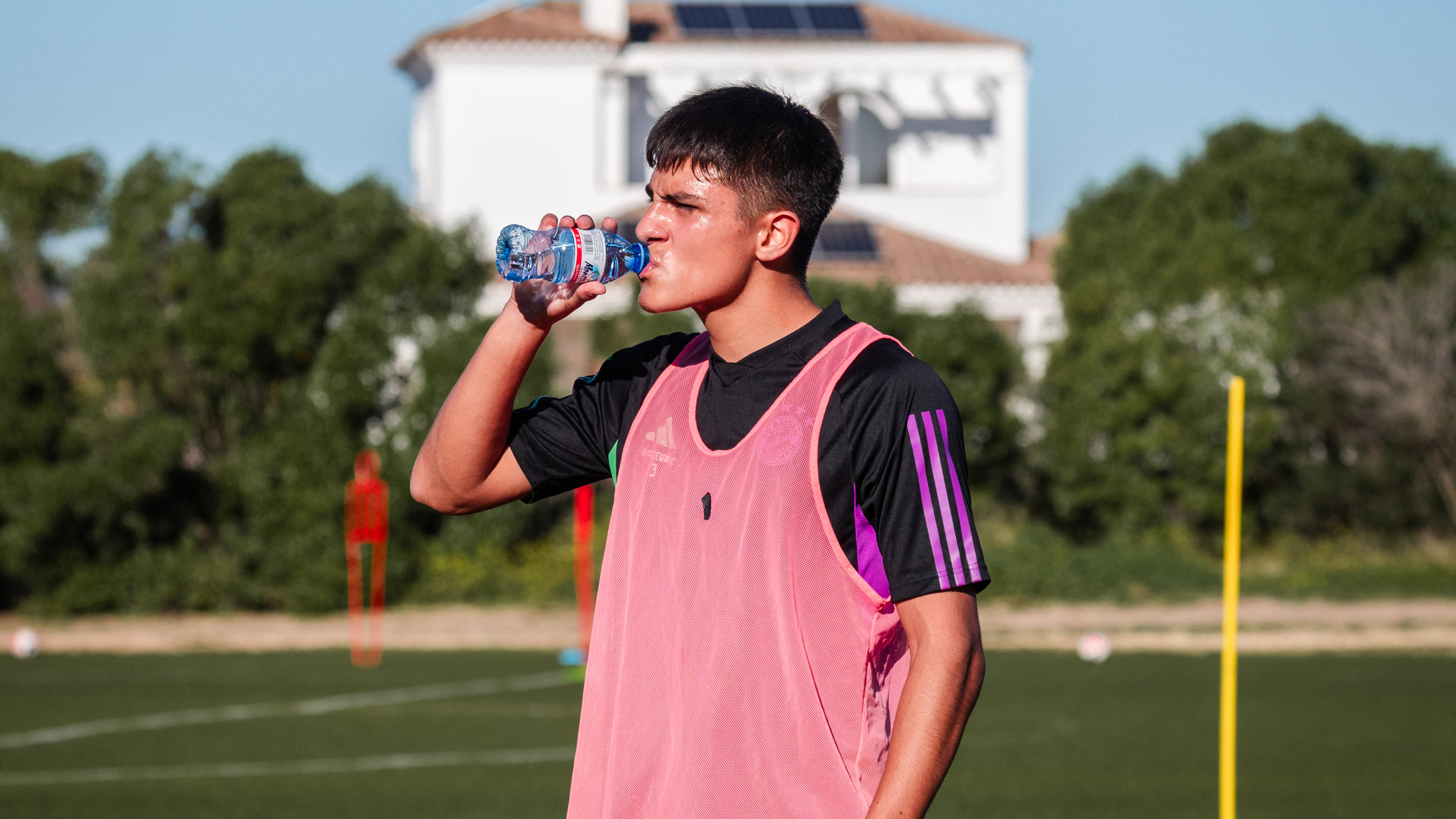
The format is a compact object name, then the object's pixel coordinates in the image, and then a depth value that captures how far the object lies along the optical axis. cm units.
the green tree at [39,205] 3019
